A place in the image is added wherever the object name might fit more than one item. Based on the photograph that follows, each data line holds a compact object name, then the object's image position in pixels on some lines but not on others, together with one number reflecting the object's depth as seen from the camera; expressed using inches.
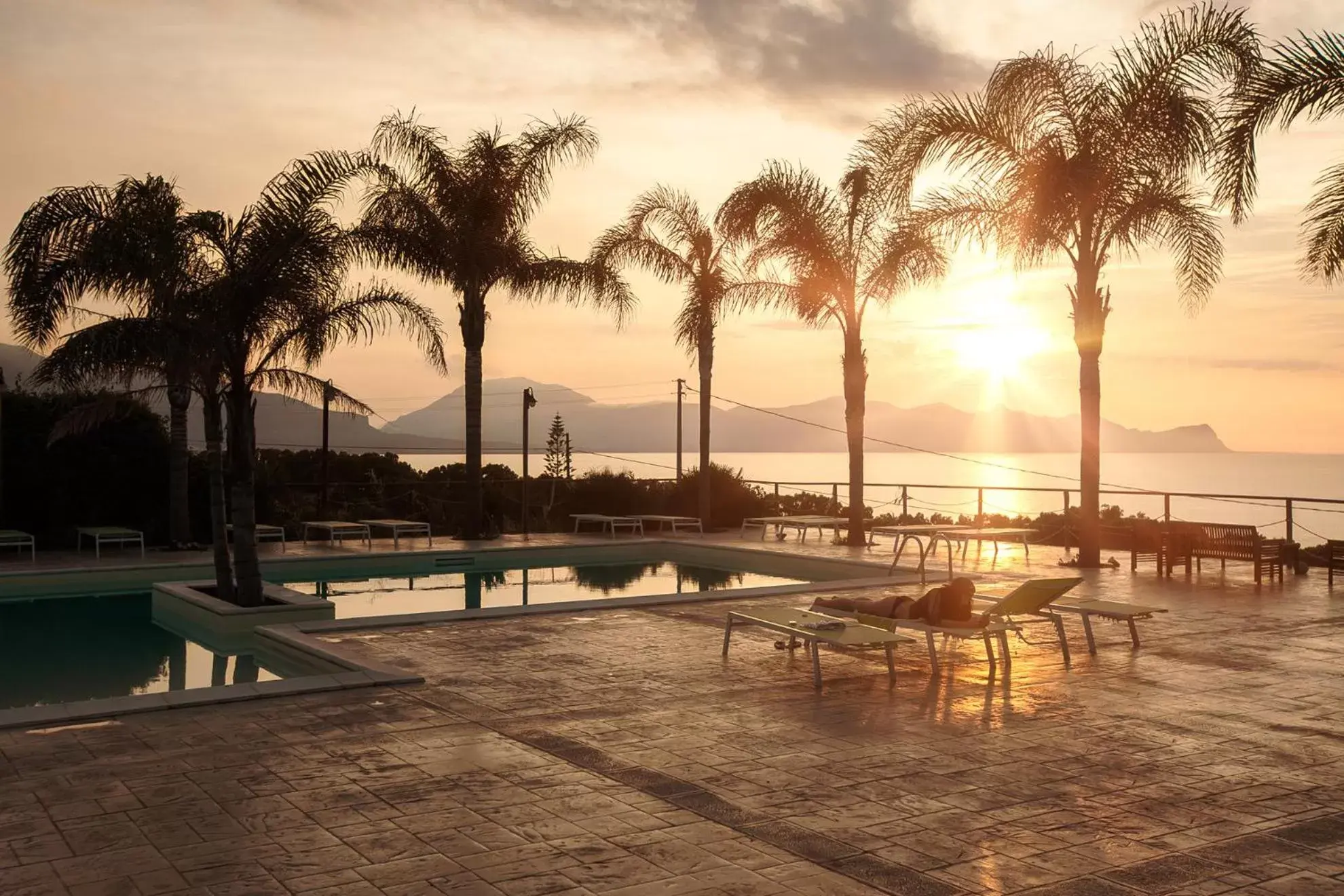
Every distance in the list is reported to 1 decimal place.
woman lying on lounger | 309.9
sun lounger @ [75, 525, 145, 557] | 625.6
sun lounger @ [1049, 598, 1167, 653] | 345.1
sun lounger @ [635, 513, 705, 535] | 815.7
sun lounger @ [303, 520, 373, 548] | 670.5
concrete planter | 420.5
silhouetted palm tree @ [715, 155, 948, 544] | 716.0
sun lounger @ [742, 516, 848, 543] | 740.6
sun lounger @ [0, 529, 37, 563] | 609.0
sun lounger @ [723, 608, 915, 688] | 290.5
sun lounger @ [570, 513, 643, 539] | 793.6
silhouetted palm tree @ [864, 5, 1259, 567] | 541.3
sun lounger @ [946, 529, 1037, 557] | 611.5
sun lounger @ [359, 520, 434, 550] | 690.2
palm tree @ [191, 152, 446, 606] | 420.5
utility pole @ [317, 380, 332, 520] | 760.4
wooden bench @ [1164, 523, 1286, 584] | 527.8
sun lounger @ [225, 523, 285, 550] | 676.1
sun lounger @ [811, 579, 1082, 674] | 309.9
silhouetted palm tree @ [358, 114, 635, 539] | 704.4
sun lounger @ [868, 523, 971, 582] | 534.5
